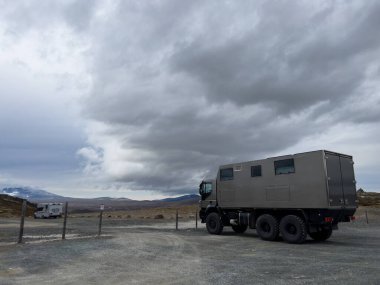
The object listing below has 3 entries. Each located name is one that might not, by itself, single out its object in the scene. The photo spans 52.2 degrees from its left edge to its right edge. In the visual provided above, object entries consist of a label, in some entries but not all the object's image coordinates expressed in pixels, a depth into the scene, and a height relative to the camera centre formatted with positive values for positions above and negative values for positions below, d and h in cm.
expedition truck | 1833 +155
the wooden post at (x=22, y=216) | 1678 +30
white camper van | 6031 +190
